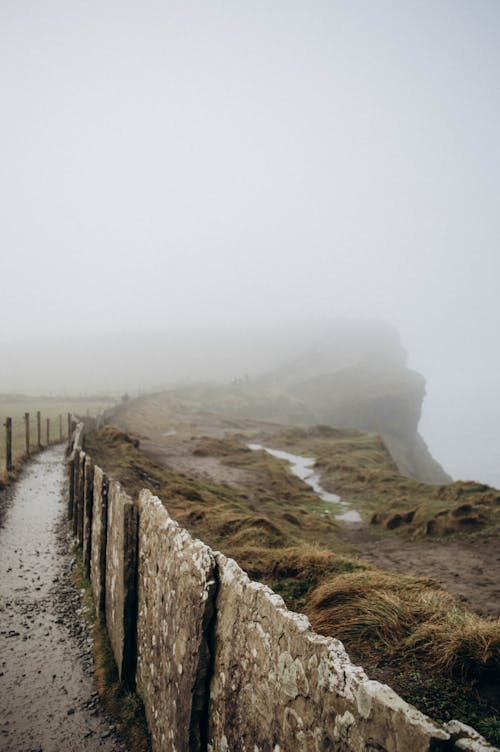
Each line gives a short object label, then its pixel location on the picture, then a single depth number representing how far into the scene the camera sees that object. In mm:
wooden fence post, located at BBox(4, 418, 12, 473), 18812
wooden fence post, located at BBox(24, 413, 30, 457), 23266
